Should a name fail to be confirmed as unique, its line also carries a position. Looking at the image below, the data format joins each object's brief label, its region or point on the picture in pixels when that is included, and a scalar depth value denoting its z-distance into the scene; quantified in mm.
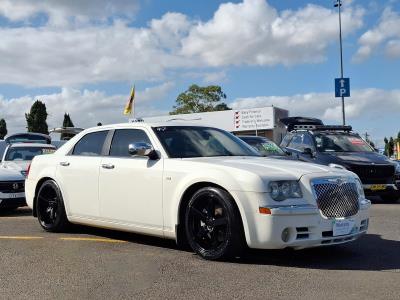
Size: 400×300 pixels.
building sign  48719
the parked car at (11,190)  11078
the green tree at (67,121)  83562
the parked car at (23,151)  14217
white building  48719
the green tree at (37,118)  69250
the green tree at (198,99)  82938
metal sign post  29922
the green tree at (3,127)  86806
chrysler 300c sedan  5805
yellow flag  30908
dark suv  13062
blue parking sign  25766
